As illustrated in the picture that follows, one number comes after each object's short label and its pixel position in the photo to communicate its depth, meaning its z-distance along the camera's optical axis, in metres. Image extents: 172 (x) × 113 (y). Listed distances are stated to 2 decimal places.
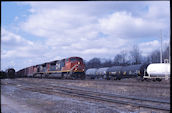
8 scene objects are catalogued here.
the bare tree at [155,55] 73.89
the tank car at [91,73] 47.96
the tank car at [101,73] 42.19
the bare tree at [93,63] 104.32
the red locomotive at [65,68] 32.97
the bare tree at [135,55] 75.24
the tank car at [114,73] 35.58
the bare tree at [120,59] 83.67
